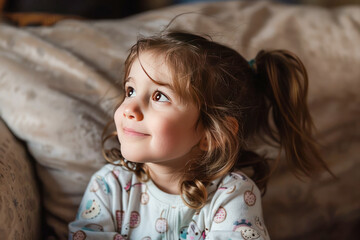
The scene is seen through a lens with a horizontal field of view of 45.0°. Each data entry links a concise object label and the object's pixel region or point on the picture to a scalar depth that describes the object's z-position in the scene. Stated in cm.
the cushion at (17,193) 78
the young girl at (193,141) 79
